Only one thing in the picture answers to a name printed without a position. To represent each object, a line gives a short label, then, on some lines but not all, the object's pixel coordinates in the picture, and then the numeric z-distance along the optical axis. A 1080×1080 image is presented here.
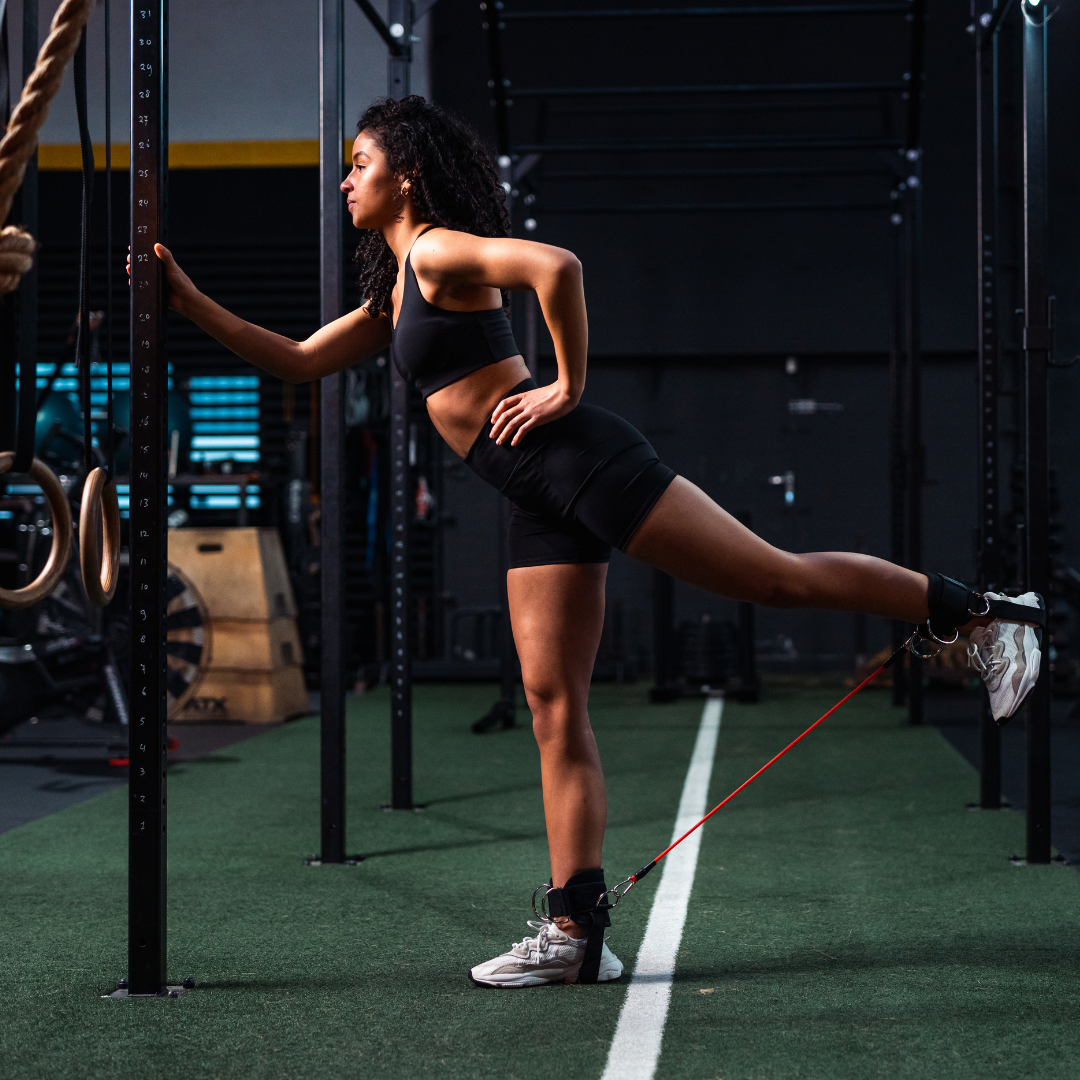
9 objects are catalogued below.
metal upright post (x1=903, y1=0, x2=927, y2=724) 5.81
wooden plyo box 6.25
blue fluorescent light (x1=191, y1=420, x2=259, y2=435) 9.02
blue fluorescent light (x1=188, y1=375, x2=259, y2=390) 9.02
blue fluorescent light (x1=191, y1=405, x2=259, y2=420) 9.03
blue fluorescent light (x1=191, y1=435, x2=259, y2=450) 9.09
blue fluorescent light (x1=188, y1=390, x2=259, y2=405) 9.07
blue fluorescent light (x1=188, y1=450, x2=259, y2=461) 9.04
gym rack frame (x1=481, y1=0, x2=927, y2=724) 5.23
